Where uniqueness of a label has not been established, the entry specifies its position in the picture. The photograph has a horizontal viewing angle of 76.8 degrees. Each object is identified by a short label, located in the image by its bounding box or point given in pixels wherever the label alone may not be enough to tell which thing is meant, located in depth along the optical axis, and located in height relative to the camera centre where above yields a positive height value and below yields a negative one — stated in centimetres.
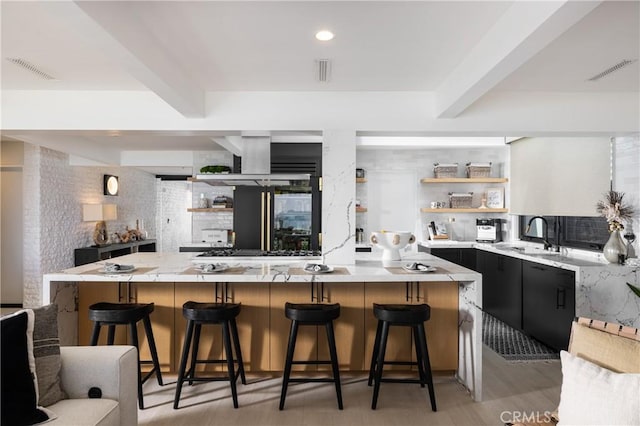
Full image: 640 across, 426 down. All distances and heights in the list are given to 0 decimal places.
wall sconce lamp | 729 +51
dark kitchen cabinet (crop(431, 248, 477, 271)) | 560 -57
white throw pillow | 145 -69
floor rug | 382 -135
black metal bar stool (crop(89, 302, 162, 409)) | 282 -75
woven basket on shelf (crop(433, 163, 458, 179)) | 600 +65
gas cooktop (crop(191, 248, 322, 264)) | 422 -49
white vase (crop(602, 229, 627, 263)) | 364 -30
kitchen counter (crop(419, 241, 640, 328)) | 348 -68
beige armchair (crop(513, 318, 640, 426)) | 162 -57
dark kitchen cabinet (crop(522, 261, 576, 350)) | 368 -87
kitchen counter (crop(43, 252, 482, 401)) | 302 -50
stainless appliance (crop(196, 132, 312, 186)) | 434 +50
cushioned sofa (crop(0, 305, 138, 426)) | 172 -80
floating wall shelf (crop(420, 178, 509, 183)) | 590 +49
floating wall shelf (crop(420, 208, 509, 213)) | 592 +5
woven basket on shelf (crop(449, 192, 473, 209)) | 606 +20
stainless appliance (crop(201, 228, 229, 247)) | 662 -39
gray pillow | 192 -70
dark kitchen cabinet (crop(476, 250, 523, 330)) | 456 -88
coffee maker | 591 -24
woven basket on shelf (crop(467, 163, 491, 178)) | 596 +65
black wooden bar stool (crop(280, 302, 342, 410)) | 283 -82
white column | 371 +18
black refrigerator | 589 -6
